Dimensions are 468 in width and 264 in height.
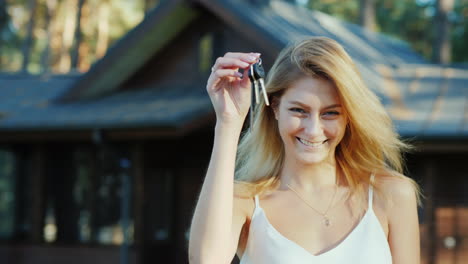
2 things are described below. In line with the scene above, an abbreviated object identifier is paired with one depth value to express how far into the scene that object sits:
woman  2.00
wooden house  10.95
